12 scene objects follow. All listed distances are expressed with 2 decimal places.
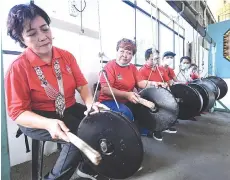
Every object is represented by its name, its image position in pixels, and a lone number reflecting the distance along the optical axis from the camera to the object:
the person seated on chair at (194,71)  3.65
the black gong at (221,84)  3.20
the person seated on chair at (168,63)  2.97
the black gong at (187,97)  1.86
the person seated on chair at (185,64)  3.61
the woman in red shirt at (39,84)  0.92
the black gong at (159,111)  1.51
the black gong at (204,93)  2.15
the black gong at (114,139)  0.91
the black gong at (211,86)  2.71
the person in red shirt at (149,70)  2.54
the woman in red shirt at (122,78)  1.75
